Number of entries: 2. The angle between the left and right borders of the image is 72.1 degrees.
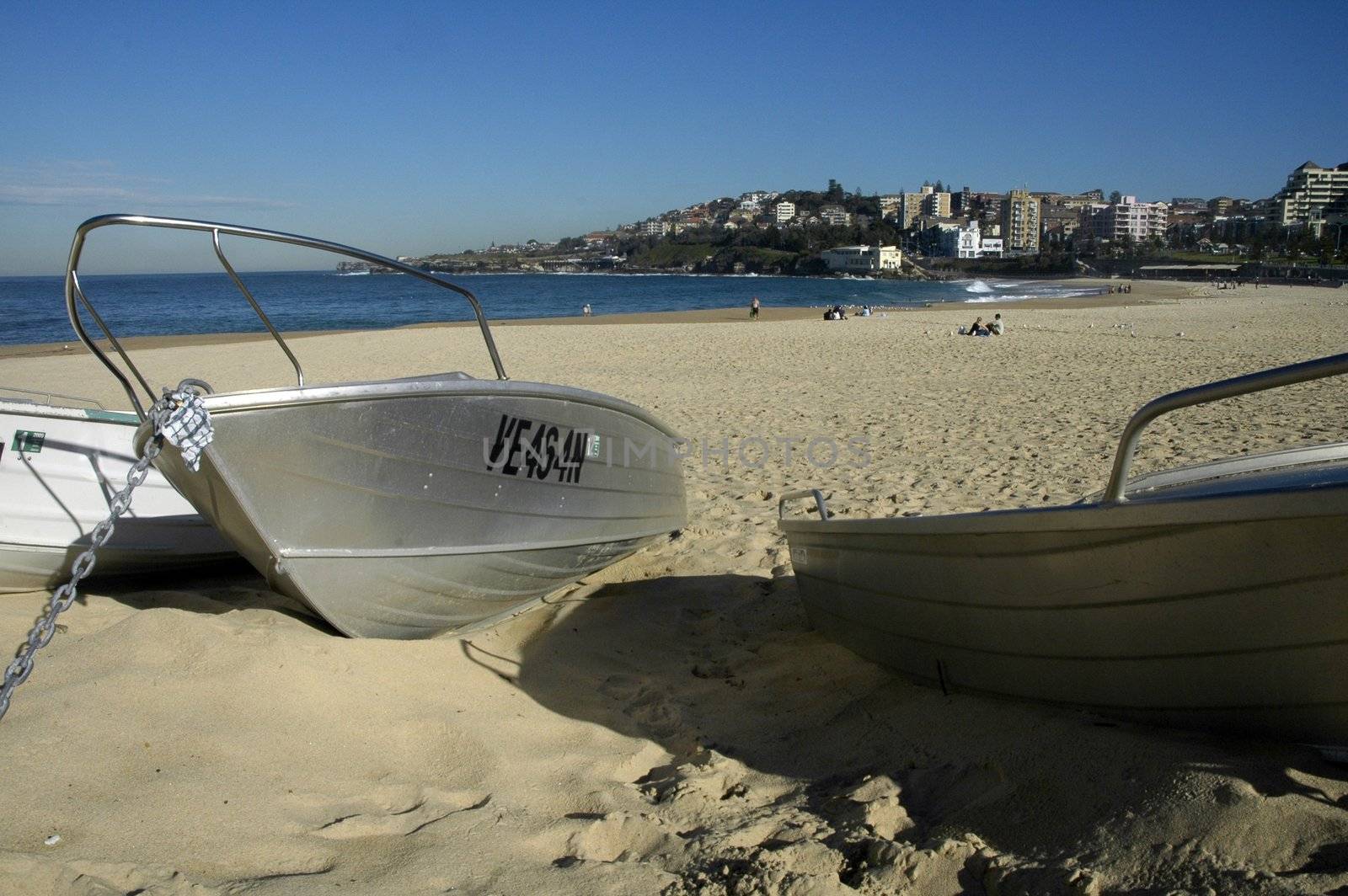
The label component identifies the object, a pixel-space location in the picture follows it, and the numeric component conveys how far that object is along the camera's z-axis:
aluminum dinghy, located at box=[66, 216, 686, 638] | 3.52
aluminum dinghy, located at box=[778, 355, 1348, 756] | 2.22
